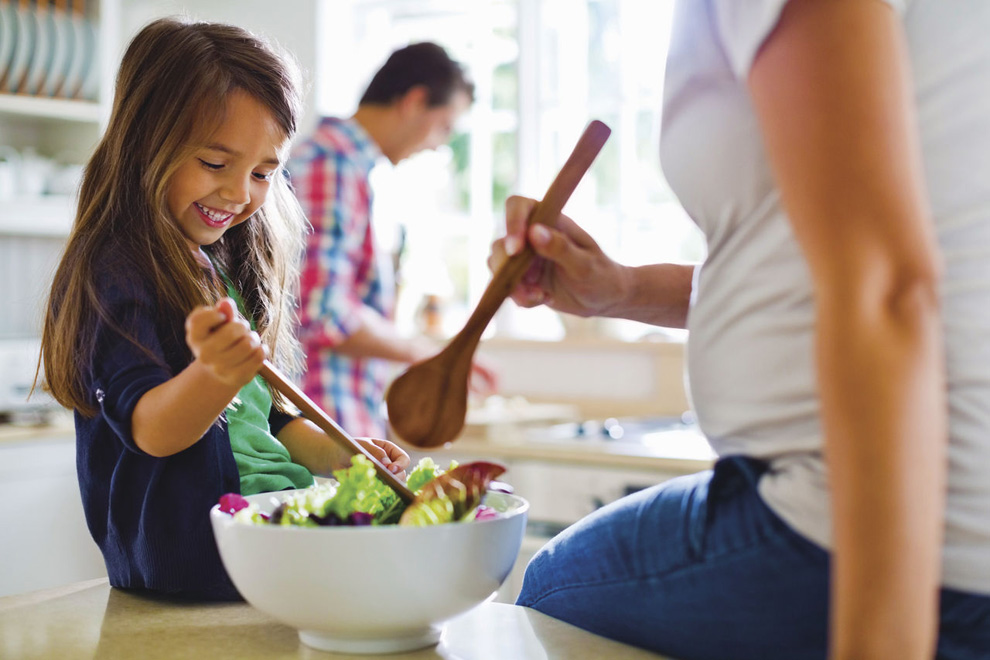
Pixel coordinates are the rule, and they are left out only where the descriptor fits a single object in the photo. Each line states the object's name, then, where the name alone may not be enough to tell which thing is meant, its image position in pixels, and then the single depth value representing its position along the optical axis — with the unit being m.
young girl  0.91
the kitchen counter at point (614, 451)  2.19
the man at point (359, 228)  2.30
